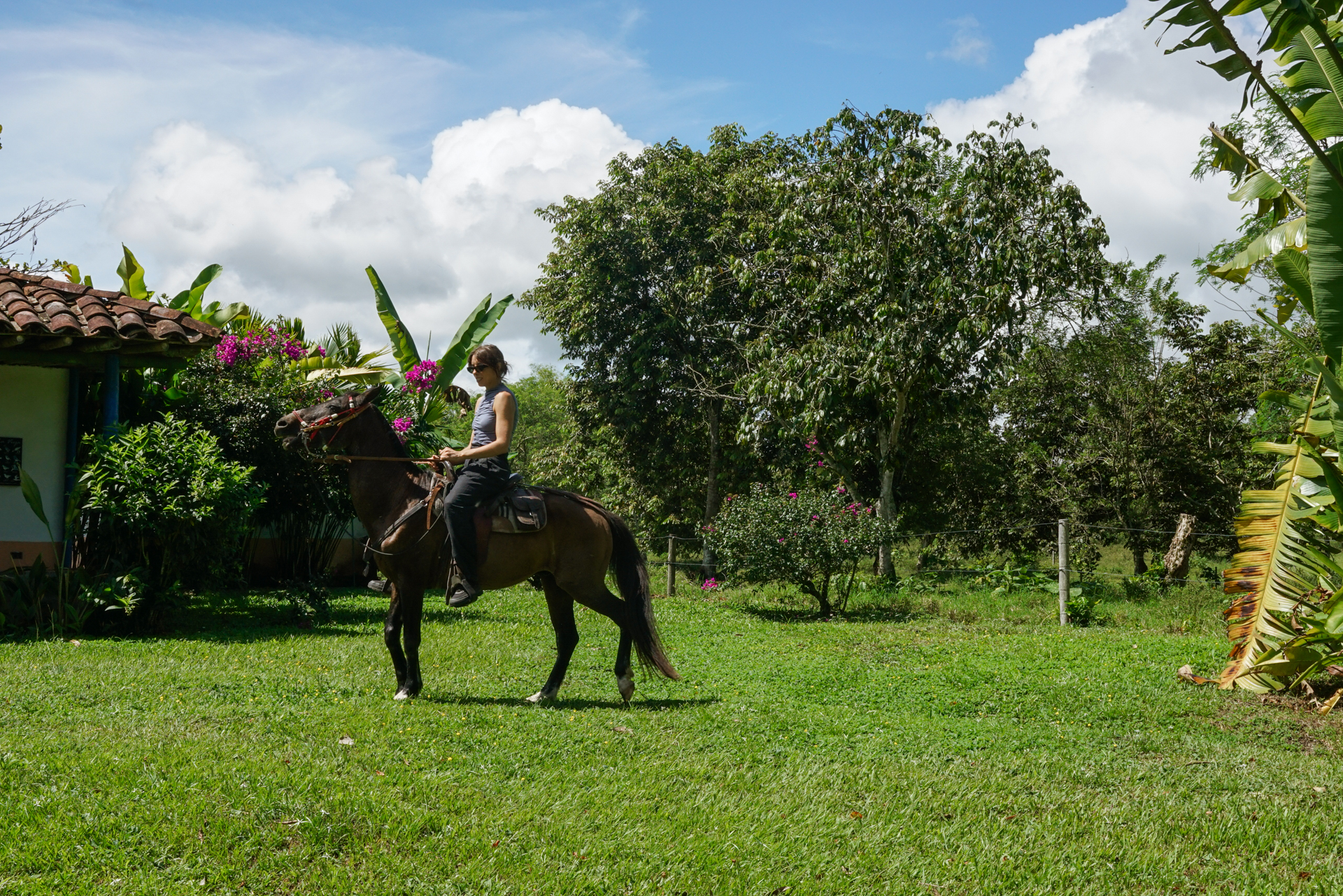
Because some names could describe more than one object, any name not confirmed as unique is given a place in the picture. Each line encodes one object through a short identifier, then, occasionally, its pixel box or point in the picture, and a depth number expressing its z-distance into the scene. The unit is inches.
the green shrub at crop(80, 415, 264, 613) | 421.4
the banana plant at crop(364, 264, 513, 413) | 642.2
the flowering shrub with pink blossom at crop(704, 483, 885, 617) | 603.5
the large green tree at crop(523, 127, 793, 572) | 952.3
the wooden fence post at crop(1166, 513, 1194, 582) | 631.2
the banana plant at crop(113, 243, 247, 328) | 578.6
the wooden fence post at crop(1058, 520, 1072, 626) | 557.9
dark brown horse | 311.9
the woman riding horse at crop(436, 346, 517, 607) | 302.5
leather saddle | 309.9
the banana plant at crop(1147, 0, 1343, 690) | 270.7
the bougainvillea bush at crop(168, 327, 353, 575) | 542.3
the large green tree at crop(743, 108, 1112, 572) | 662.5
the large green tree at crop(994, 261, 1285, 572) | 783.1
